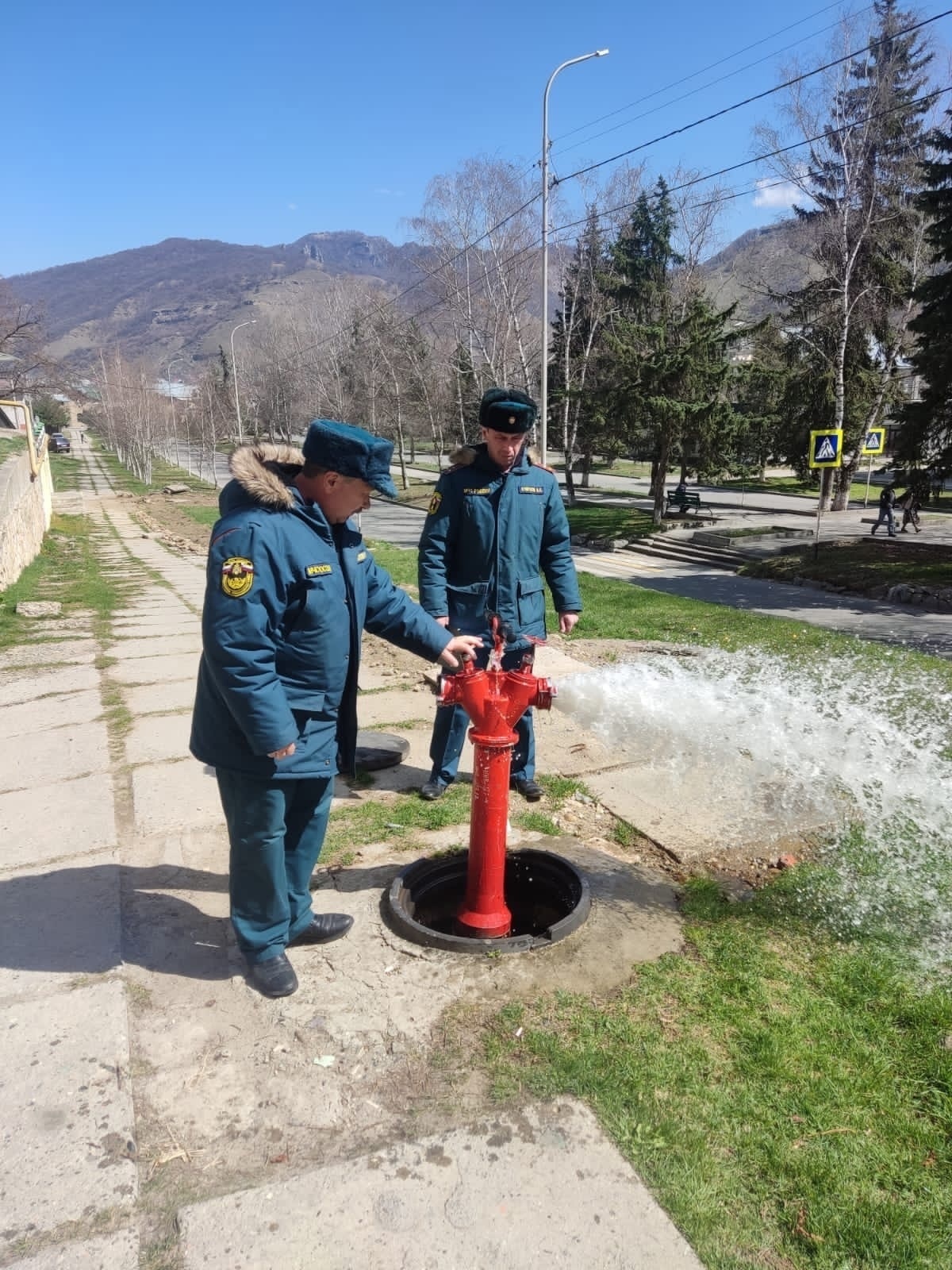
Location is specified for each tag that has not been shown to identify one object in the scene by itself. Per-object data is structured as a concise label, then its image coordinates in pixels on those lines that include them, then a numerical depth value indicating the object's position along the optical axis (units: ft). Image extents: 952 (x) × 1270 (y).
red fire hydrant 8.96
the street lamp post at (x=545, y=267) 56.71
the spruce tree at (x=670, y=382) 70.28
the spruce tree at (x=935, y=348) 41.27
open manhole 9.80
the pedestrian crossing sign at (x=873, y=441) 87.45
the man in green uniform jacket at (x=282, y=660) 7.21
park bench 83.56
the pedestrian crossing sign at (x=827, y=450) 50.52
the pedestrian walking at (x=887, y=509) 63.93
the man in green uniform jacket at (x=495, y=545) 11.78
